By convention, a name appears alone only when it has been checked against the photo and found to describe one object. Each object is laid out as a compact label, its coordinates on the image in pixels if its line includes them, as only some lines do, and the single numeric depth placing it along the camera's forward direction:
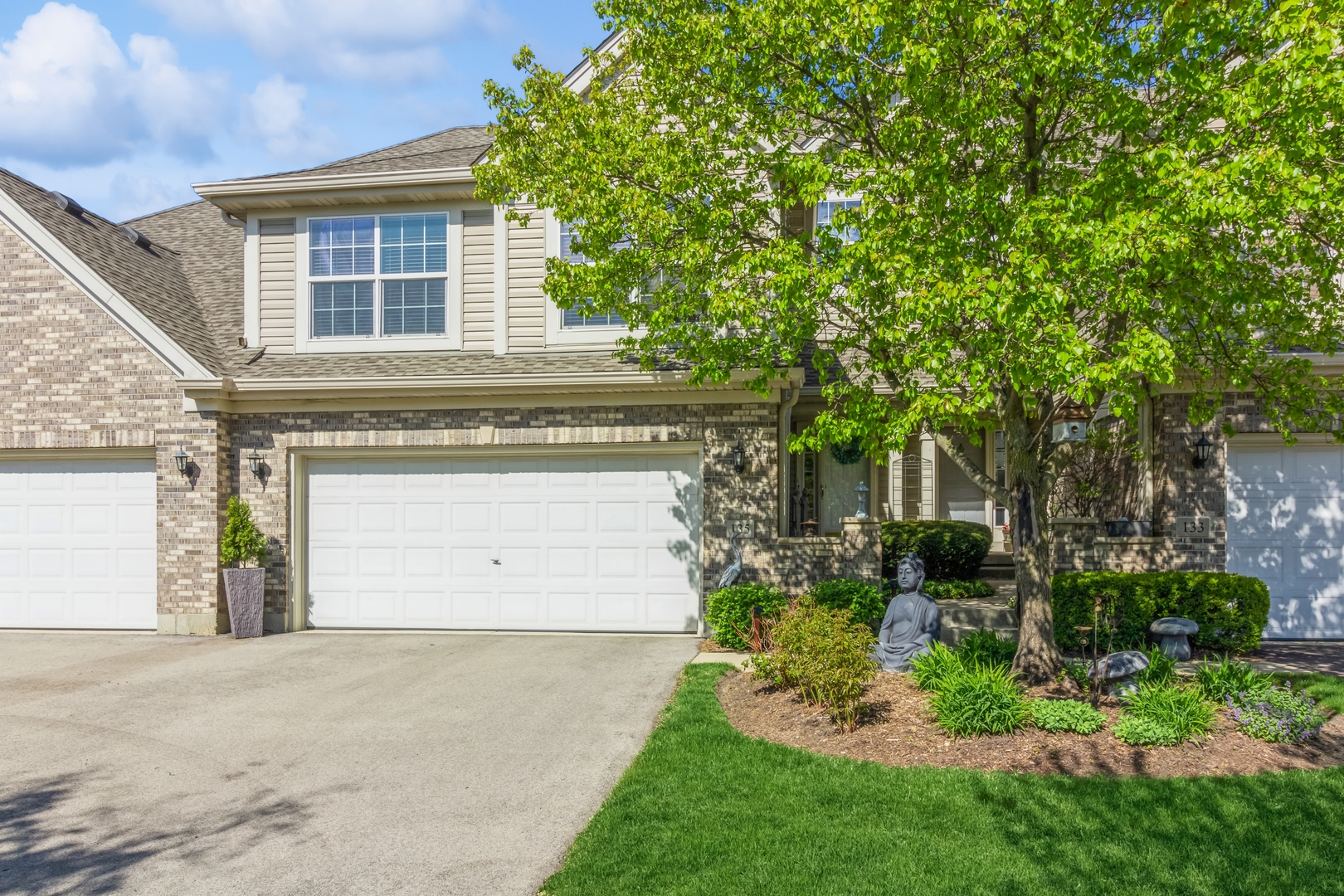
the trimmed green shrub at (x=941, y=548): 13.52
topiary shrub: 11.48
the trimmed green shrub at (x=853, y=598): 10.14
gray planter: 11.48
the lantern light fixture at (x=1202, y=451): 10.69
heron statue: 10.40
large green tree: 6.12
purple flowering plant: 6.33
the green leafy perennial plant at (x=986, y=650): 8.08
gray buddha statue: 8.52
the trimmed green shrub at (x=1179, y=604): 9.88
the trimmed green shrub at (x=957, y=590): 12.53
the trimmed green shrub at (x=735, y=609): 10.13
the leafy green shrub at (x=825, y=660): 6.96
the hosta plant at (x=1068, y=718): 6.45
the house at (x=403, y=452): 11.07
